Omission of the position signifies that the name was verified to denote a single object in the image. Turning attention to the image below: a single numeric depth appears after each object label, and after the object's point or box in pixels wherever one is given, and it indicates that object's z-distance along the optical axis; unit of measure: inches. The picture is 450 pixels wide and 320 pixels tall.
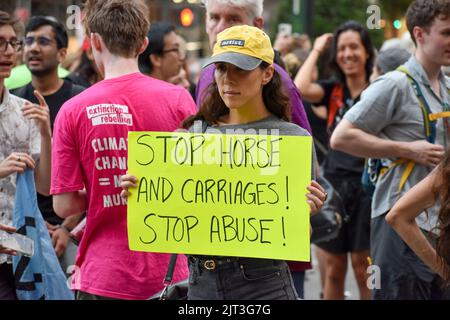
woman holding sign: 325.1
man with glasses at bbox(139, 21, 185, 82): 548.4
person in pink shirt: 369.1
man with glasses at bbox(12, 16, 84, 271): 487.8
